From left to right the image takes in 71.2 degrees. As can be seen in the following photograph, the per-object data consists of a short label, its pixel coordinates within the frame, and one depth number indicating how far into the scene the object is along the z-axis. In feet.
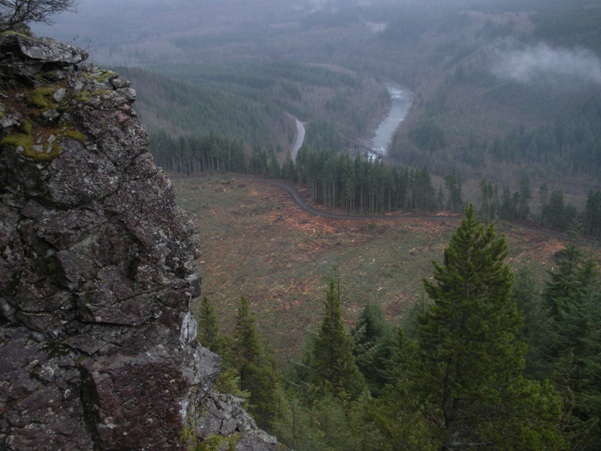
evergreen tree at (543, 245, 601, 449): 54.29
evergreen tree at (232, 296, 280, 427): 75.87
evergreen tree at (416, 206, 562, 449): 42.98
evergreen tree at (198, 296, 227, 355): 86.89
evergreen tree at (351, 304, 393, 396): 87.20
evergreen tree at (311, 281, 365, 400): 74.18
